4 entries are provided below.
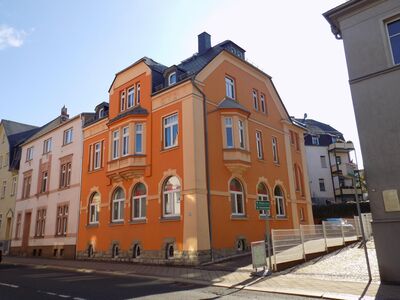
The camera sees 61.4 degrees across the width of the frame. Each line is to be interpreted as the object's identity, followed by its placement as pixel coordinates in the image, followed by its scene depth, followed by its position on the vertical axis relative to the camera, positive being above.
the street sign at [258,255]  12.82 -0.59
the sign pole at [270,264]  12.82 -0.94
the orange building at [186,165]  18.23 +4.61
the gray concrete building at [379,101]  10.44 +4.40
